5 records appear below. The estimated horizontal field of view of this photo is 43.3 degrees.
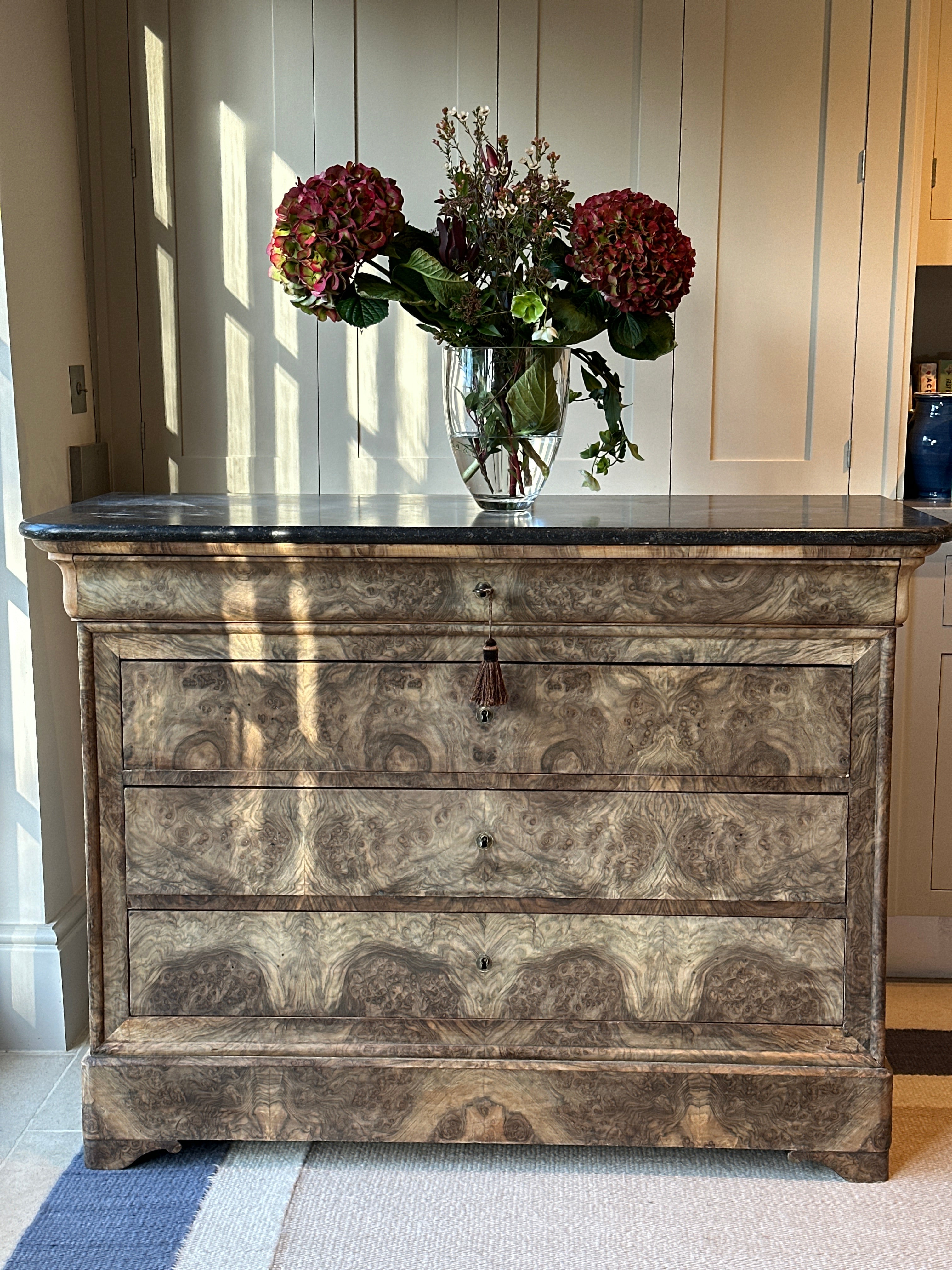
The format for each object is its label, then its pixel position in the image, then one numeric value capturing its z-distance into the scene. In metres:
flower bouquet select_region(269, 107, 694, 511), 1.92
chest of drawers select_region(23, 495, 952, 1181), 1.93
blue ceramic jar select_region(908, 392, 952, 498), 2.66
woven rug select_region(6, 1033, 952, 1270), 1.83
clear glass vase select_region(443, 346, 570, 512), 2.01
